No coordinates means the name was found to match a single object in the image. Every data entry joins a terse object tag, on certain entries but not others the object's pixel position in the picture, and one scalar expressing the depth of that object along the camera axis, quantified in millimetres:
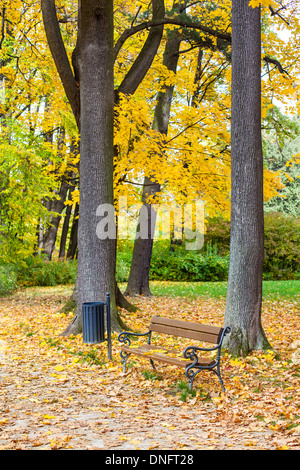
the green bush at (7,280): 14692
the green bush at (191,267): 21031
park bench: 5363
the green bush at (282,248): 22172
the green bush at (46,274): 18203
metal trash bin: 6352
